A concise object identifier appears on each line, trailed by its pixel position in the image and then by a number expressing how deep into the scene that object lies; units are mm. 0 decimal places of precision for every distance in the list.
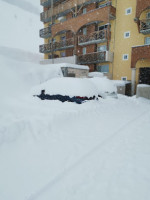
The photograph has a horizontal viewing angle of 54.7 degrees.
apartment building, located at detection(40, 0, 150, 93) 13961
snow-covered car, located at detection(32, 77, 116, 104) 6387
